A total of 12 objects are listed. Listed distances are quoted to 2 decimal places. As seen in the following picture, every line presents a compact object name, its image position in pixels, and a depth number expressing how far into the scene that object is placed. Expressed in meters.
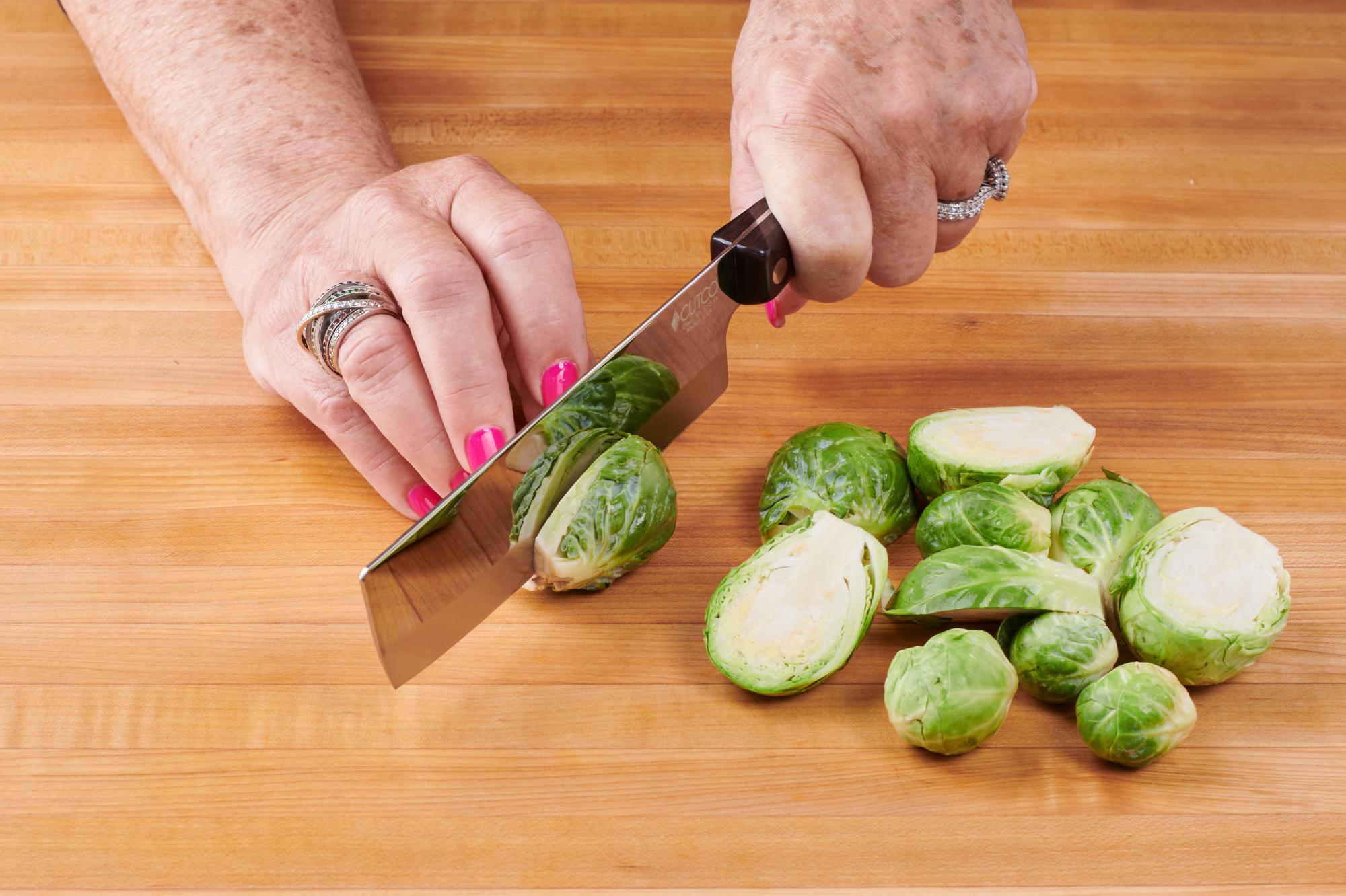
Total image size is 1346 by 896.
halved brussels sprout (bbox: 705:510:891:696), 0.93
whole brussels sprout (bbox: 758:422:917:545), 0.96
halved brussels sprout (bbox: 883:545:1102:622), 0.93
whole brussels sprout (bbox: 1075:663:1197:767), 0.91
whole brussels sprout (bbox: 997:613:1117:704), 0.92
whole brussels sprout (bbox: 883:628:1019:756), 0.91
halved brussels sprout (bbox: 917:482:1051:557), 0.94
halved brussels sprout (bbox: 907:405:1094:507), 0.96
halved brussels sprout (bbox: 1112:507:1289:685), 0.93
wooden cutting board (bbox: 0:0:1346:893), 0.91
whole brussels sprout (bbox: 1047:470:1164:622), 0.95
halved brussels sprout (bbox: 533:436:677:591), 0.95
